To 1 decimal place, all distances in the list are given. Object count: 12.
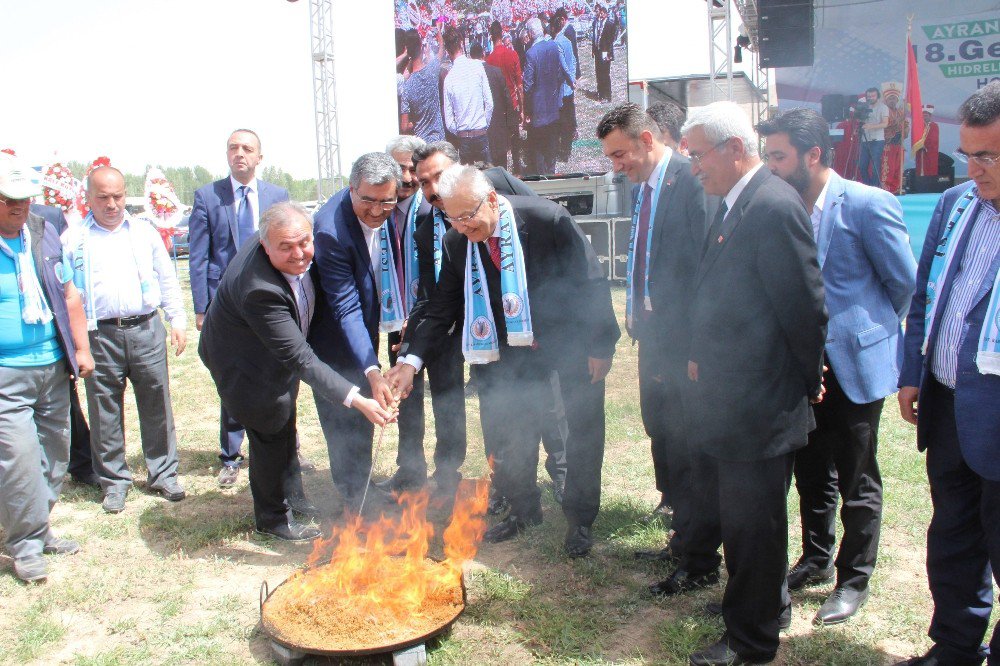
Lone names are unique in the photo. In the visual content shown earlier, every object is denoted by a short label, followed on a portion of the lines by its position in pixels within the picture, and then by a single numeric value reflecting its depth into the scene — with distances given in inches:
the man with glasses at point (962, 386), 97.2
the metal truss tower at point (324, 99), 624.7
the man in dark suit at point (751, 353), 107.1
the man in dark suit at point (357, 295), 166.7
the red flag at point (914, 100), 487.5
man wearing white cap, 158.9
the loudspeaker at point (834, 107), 528.1
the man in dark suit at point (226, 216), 213.5
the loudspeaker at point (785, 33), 504.1
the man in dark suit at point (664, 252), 148.6
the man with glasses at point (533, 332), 155.5
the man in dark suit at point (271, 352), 154.9
